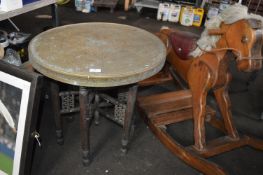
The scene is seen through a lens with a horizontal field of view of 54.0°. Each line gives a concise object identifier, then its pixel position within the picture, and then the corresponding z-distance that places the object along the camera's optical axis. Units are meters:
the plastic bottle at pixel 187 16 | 4.59
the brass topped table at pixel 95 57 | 1.39
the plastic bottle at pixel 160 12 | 4.71
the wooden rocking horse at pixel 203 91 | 1.61
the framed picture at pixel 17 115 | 1.42
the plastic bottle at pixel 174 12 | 4.65
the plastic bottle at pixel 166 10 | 4.70
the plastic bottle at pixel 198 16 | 4.61
